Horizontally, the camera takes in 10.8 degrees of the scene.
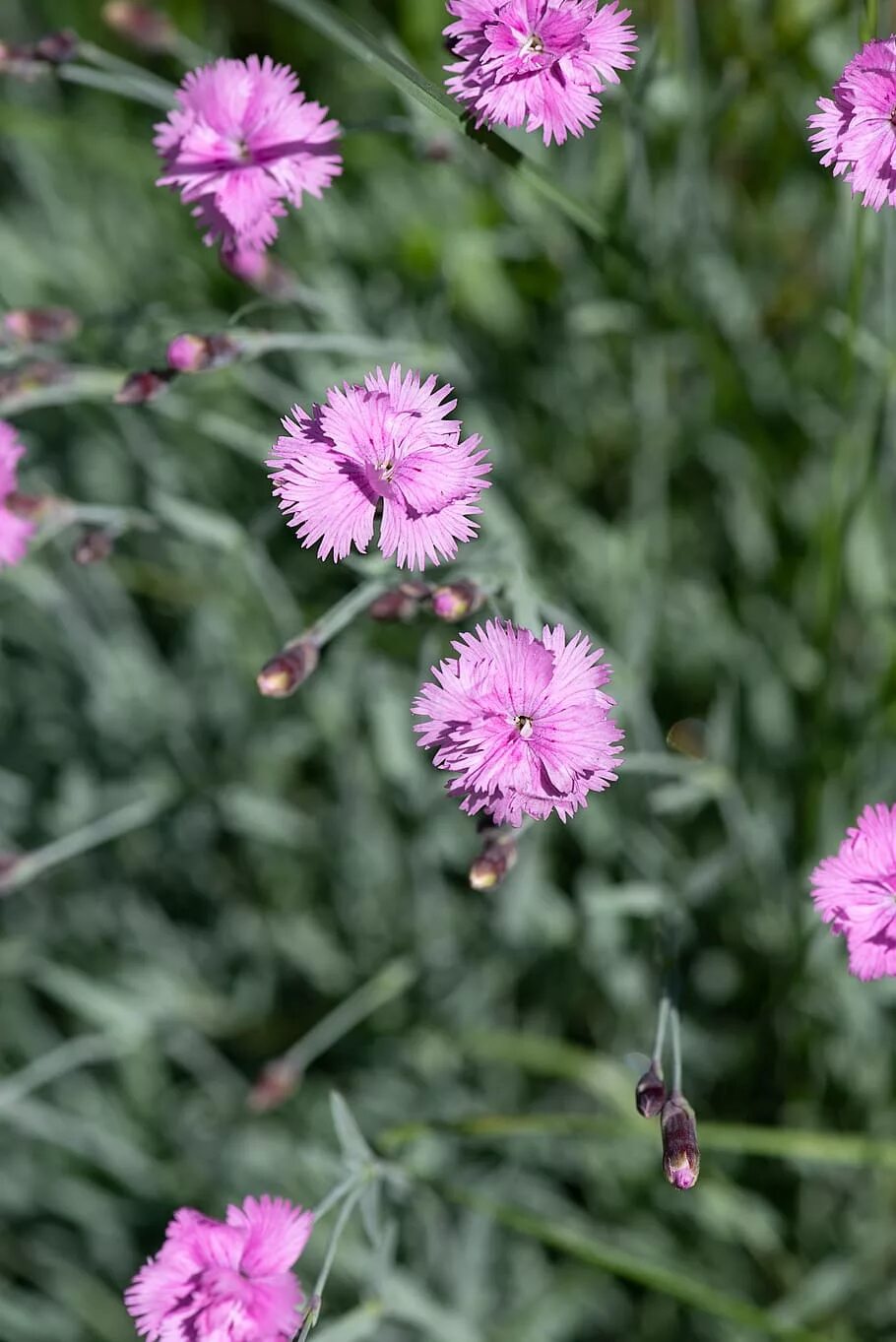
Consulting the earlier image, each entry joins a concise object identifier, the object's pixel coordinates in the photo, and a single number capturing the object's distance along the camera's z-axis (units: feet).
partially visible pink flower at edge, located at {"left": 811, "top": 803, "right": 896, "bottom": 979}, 2.19
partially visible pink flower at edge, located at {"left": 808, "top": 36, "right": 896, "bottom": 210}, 2.17
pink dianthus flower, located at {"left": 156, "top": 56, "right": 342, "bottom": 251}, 2.25
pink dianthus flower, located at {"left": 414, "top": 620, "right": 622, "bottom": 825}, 2.17
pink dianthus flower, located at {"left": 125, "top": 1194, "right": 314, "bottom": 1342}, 2.20
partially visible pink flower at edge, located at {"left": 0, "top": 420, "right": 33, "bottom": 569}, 2.38
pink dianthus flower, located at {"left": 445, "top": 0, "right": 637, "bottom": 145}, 2.18
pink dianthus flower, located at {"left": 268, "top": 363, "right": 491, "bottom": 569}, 2.17
